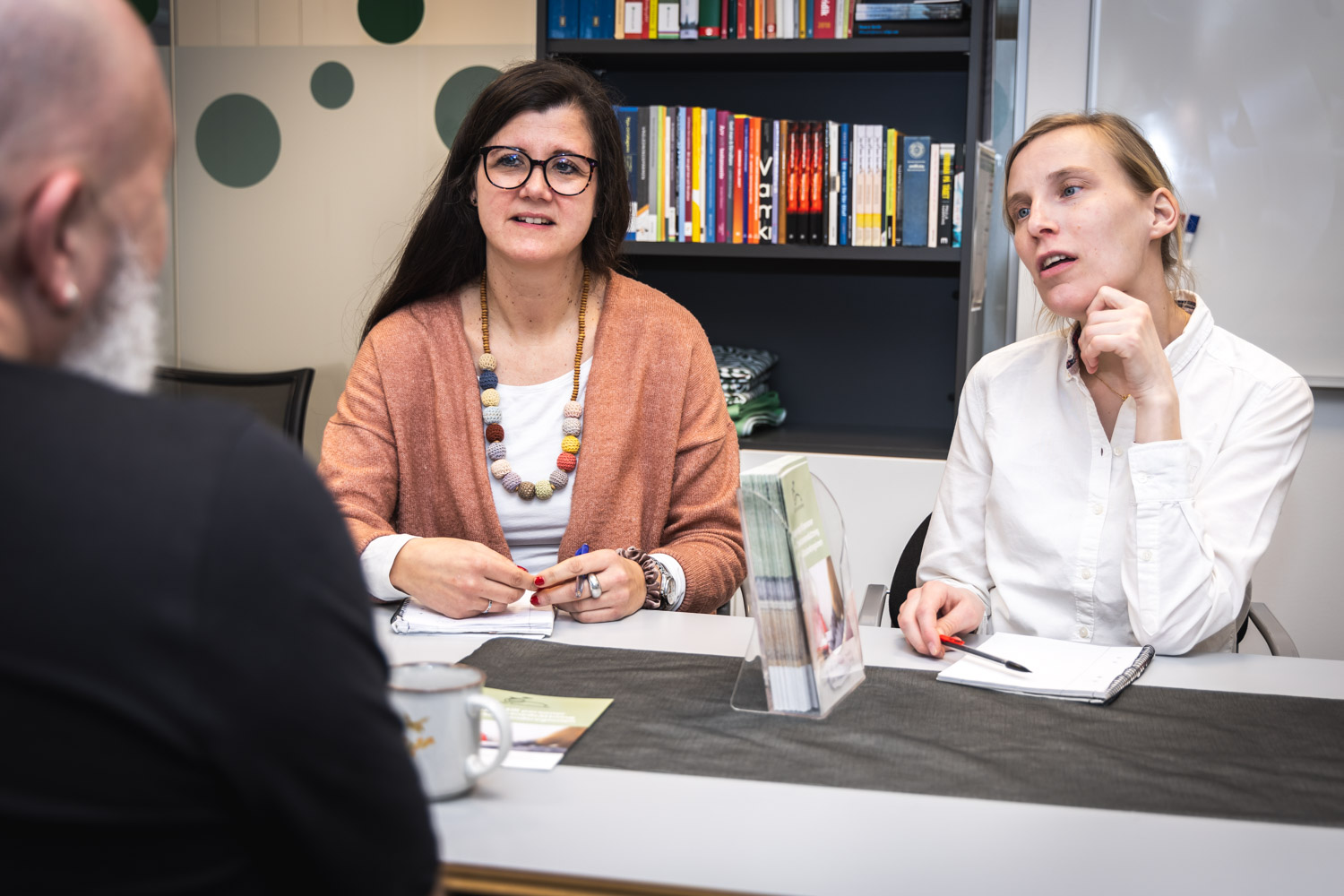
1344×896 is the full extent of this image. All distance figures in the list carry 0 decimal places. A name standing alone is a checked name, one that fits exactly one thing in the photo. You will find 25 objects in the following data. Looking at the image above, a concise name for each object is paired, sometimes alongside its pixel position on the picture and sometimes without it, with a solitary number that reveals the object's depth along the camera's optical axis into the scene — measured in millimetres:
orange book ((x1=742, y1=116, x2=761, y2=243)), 2691
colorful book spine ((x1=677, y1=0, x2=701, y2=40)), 2650
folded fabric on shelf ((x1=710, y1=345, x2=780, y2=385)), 2783
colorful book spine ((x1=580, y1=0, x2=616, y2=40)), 2719
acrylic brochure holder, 1108
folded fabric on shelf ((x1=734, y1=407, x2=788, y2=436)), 2762
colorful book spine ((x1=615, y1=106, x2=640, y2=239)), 2738
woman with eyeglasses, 1752
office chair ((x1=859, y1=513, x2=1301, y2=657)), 1698
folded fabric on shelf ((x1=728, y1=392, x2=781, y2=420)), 2744
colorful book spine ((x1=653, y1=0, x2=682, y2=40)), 2664
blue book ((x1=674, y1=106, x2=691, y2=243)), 2721
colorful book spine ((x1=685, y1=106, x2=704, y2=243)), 2713
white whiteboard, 2654
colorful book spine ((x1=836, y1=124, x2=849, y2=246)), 2666
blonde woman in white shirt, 1398
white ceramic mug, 919
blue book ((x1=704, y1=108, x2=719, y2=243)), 2707
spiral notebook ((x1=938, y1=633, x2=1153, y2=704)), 1185
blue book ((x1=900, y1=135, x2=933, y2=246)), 2633
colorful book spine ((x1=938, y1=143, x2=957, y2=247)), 2621
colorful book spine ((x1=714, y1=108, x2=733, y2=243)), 2699
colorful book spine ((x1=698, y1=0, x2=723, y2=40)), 2648
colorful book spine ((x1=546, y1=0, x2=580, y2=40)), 2738
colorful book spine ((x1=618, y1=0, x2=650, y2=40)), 2691
